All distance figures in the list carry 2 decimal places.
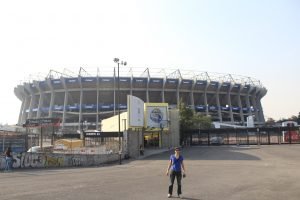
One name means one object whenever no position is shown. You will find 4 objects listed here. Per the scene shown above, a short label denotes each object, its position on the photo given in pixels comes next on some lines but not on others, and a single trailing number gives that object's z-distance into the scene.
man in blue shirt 7.71
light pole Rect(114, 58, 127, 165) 26.08
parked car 39.77
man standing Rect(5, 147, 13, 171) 16.15
